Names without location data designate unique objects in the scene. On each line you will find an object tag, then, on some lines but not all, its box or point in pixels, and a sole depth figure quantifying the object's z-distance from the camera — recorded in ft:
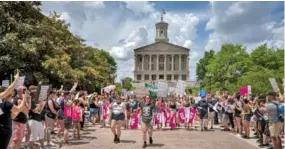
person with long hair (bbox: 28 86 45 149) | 20.01
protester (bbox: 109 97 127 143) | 26.45
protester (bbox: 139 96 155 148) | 25.23
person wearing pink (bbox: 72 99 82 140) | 26.30
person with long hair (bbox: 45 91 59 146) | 23.09
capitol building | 244.25
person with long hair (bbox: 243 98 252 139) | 29.38
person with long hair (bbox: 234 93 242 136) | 31.29
